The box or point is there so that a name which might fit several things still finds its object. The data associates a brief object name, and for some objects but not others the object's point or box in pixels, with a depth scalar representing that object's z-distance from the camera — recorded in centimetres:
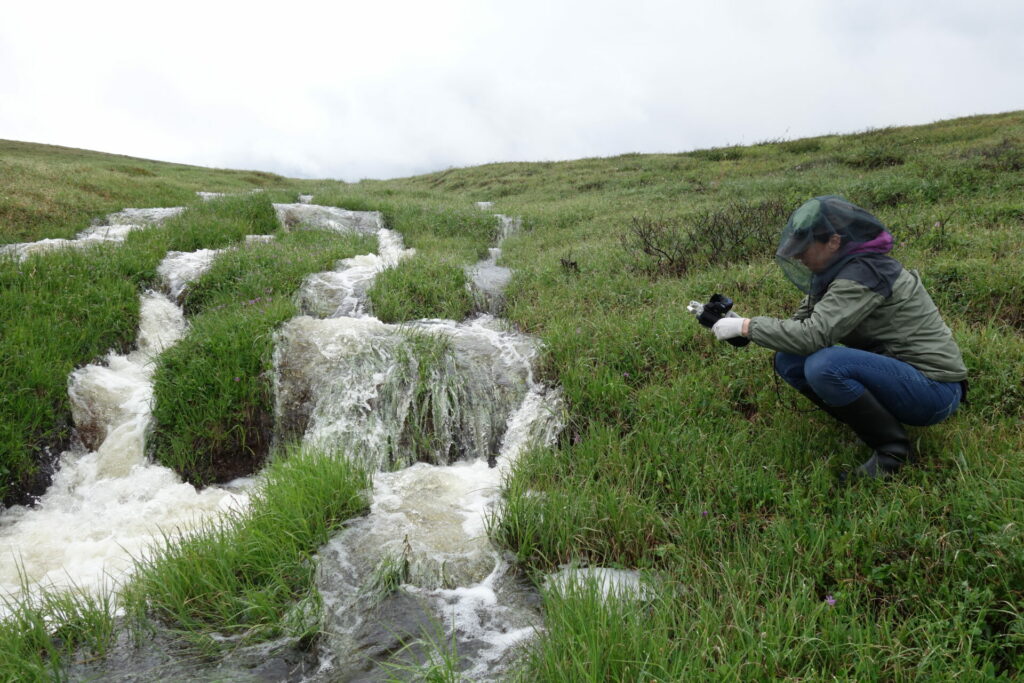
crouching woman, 398
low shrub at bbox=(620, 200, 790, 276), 1009
